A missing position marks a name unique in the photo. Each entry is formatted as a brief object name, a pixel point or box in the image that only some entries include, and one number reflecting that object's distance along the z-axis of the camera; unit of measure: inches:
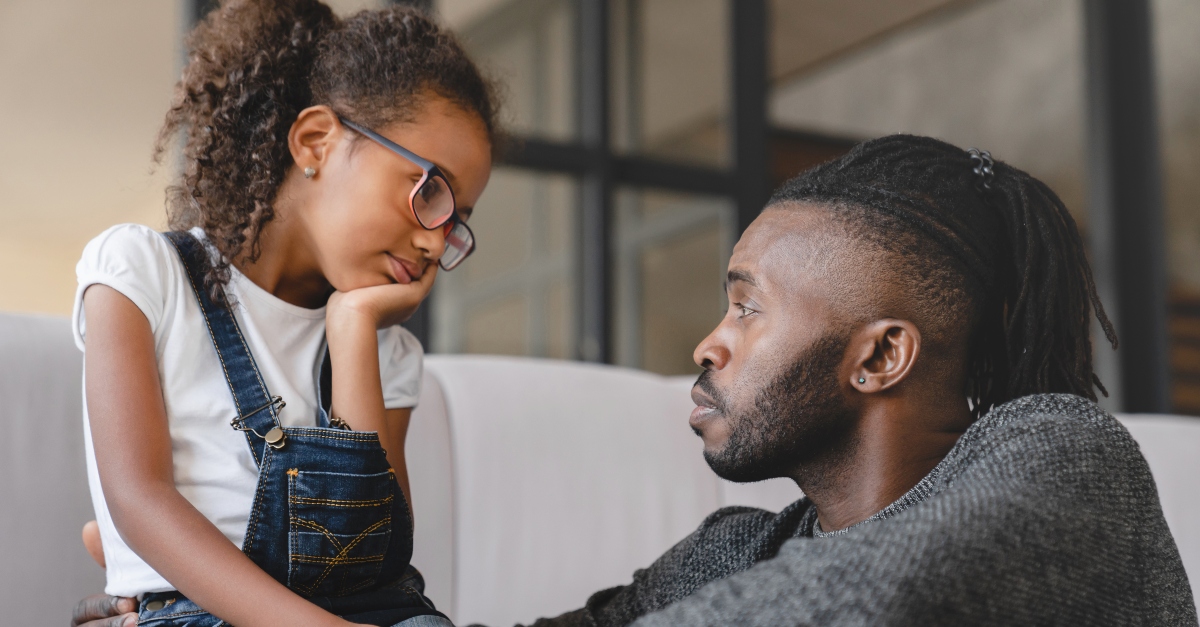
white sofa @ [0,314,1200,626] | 53.1
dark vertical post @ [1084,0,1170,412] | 164.1
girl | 41.8
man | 43.7
